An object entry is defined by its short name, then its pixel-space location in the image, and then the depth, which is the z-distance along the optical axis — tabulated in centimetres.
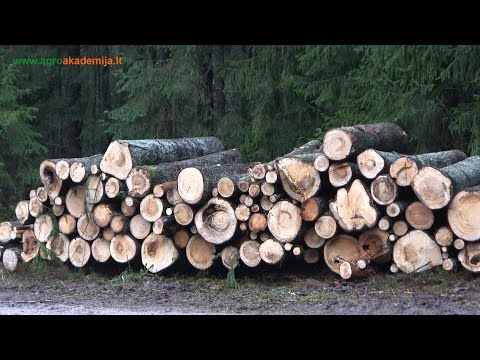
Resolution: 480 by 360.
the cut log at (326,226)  974
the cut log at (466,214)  905
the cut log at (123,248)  1069
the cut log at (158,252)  1049
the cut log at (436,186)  919
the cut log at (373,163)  953
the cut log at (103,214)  1077
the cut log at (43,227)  1143
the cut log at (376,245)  964
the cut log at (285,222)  982
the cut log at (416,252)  938
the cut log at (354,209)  951
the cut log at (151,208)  1034
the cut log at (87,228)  1101
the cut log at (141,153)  1073
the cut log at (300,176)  982
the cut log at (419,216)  936
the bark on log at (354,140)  969
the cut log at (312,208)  975
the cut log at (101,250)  1098
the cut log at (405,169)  935
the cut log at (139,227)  1060
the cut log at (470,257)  912
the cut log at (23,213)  1184
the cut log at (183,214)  1024
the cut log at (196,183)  1015
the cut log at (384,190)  943
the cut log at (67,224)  1122
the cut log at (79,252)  1115
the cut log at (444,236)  923
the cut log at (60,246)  1135
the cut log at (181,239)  1052
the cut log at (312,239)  1005
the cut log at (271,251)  987
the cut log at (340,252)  988
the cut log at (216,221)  1012
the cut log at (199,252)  1048
